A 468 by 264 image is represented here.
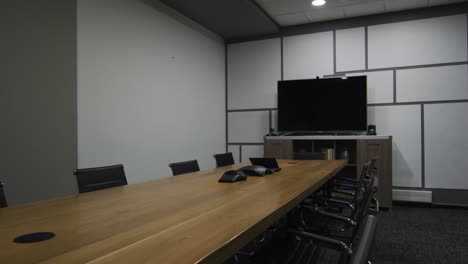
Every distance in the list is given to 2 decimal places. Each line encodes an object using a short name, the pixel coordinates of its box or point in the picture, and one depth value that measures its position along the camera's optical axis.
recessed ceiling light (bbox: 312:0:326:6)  4.93
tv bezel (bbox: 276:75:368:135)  5.28
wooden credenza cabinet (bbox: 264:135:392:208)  4.89
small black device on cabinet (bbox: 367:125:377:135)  5.17
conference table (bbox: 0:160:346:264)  0.83
